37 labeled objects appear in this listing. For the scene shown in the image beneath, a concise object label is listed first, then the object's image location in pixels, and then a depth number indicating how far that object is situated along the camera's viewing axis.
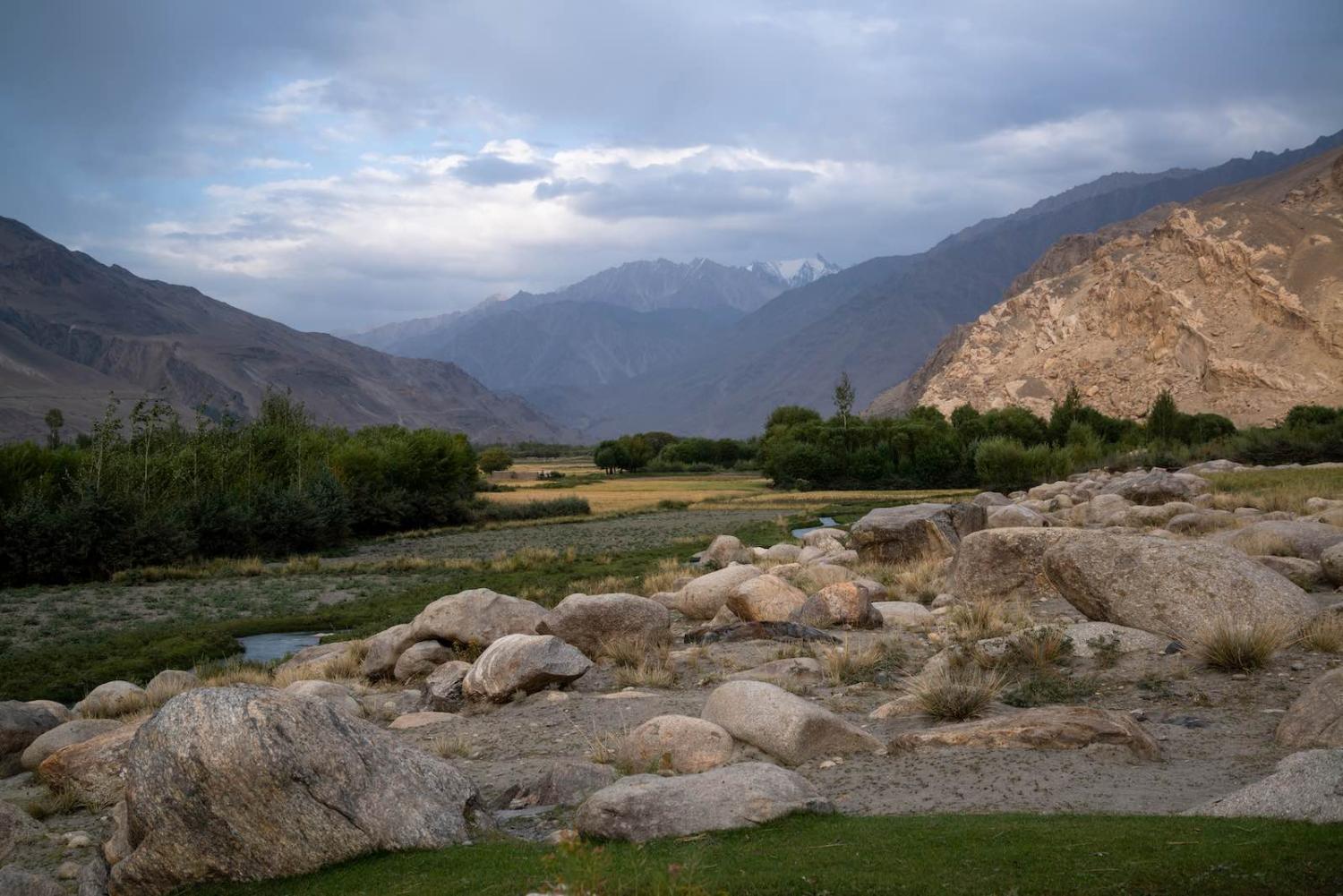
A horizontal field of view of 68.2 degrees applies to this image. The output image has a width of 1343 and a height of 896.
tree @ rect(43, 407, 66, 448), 103.85
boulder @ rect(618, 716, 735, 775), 9.84
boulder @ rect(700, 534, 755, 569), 31.27
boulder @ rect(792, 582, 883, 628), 17.58
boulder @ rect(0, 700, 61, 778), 13.97
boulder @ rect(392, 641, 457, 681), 17.56
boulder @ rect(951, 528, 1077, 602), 18.08
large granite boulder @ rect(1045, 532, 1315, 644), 12.78
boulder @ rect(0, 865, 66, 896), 7.76
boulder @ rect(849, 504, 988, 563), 24.80
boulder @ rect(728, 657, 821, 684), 14.23
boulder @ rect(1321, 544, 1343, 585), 16.06
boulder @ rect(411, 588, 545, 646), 18.11
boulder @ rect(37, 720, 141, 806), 11.34
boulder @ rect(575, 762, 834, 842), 7.59
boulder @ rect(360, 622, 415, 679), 18.17
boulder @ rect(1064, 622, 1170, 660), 12.91
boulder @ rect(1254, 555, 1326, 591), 16.41
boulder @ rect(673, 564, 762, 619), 20.77
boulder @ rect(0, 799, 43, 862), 9.67
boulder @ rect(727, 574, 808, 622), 18.66
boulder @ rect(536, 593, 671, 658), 17.30
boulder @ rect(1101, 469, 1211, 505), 32.72
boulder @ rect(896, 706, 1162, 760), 9.48
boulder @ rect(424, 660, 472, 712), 14.77
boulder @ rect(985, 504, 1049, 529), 25.20
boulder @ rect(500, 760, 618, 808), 9.40
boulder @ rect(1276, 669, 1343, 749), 8.88
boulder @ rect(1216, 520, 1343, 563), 18.45
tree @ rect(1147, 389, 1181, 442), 86.56
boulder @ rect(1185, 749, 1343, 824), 6.73
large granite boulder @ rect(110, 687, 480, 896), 7.65
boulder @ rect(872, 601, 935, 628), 17.45
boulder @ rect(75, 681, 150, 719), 16.39
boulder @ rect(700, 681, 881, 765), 10.23
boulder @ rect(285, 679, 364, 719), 14.34
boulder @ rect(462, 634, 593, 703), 14.54
